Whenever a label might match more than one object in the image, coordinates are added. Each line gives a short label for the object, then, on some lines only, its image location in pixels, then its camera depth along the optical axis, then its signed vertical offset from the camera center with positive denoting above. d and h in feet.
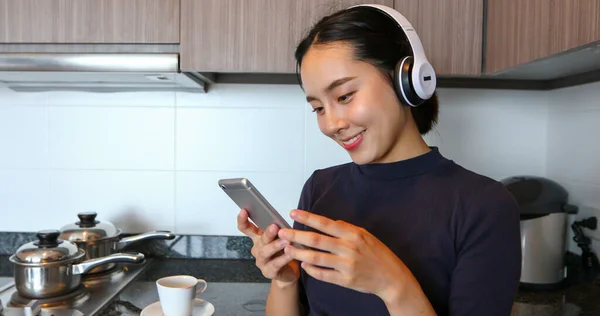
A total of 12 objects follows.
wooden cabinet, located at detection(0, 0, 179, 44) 3.86 +0.95
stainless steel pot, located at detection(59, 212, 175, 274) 4.29 -0.90
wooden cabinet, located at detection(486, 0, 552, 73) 3.07 +0.80
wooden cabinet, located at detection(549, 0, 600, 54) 2.47 +0.68
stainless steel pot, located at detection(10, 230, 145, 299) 3.73 -1.02
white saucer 3.41 -1.25
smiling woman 2.09 -0.37
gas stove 3.57 -1.29
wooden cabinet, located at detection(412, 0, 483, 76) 3.84 +0.89
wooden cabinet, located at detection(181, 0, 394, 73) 3.83 +0.87
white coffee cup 3.27 -1.07
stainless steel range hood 3.80 +0.57
